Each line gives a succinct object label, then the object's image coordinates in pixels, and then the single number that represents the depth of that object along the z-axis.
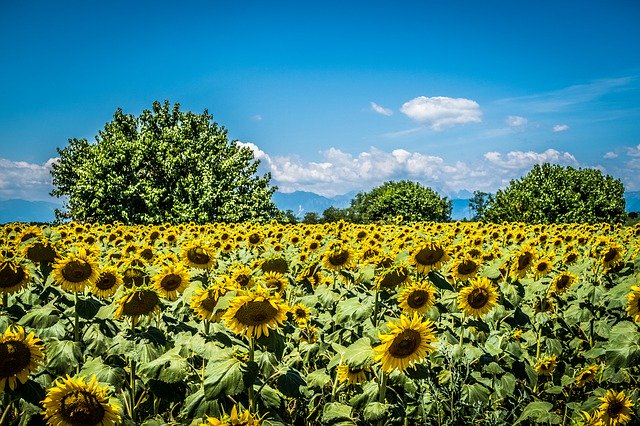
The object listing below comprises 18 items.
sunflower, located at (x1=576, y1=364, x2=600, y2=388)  5.07
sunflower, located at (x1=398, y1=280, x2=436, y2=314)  4.00
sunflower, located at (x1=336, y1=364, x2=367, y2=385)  4.00
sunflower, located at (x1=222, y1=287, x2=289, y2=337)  2.85
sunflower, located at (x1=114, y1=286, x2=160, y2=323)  3.34
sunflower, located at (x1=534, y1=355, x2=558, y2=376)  5.39
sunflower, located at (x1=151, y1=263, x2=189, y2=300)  4.57
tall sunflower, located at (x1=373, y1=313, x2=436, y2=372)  3.08
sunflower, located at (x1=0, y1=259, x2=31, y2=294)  3.96
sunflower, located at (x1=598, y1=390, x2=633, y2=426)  3.74
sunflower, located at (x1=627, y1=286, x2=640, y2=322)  4.34
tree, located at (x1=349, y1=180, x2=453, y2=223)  64.69
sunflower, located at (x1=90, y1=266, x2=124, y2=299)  4.64
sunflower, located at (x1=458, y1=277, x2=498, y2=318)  4.40
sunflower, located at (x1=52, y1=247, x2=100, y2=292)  4.30
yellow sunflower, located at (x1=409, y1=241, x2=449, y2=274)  4.82
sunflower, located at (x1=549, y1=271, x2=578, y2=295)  5.78
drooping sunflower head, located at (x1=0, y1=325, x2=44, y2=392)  2.70
